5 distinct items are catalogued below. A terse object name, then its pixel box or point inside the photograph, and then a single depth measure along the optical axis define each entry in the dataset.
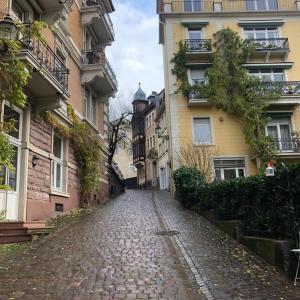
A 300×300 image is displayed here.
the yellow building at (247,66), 26.95
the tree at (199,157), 25.33
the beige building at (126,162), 70.38
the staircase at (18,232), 10.18
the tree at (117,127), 35.44
